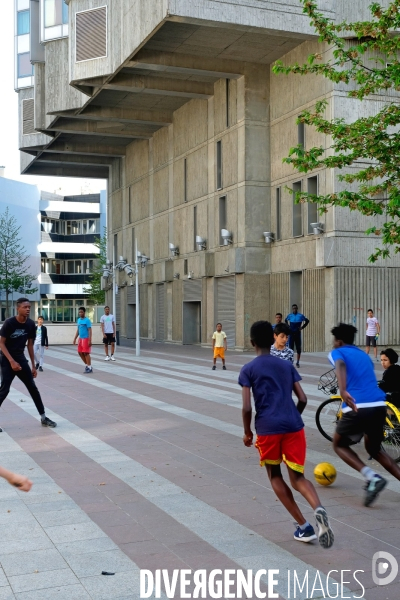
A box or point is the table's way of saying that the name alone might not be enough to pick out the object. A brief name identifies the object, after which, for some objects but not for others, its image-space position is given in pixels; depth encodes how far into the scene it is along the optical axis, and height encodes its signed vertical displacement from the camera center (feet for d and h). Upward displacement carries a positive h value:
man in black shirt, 36.24 -1.66
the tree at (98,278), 253.44 +11.35
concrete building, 96.73 +25.58
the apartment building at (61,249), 303.27 +24.80
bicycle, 28.40 -4.44
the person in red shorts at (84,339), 69.68 -2.52
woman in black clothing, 29.68 -2.64
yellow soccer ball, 24.71 -5.24
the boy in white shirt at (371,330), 86.99 -2.38
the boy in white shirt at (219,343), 74.38 -3.15
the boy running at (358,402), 23.11 -2.77
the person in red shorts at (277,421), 19.02 -2.74
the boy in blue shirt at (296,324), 78.02 -1.48
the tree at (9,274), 187.42 +9.23
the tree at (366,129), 40.14 +9.62
